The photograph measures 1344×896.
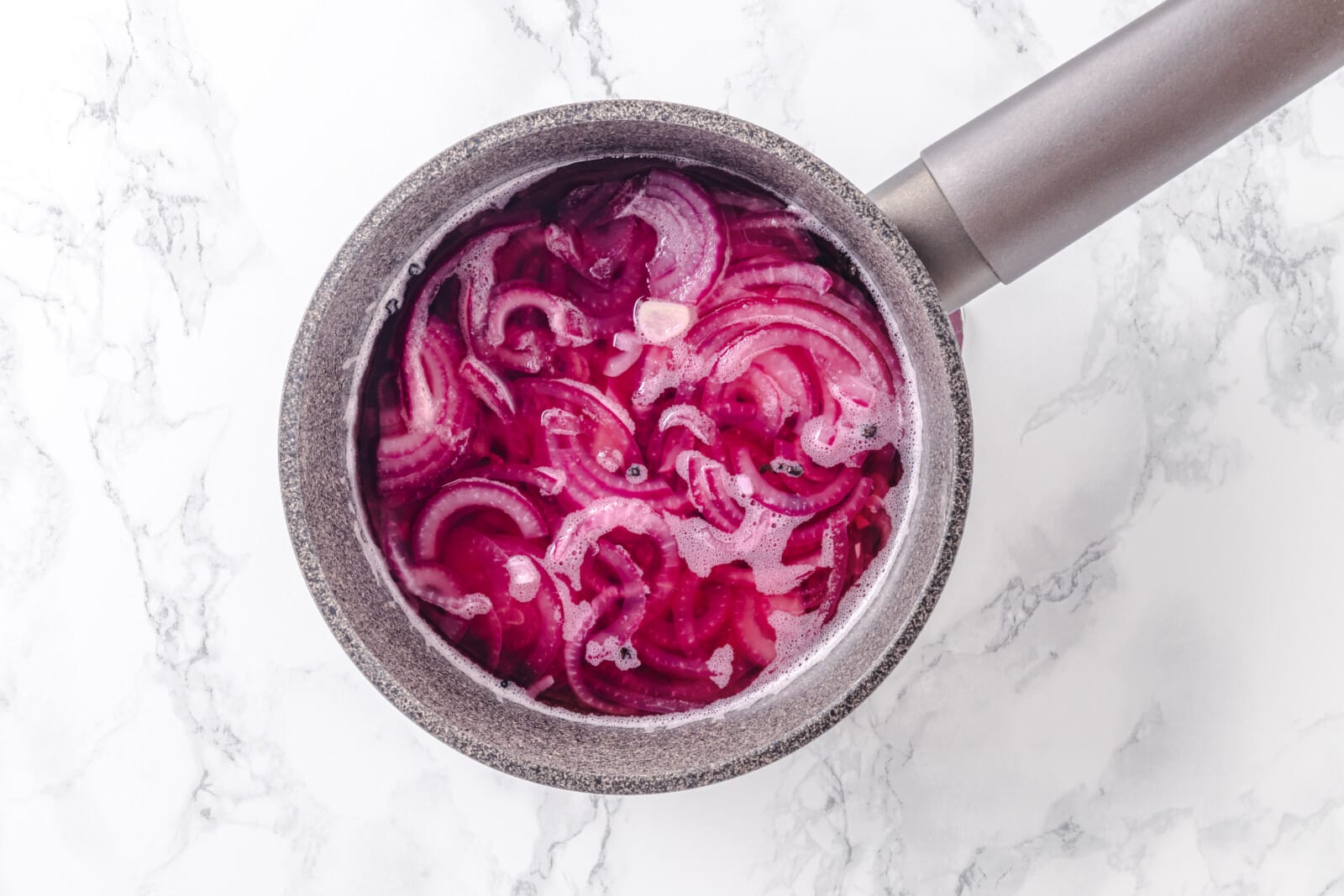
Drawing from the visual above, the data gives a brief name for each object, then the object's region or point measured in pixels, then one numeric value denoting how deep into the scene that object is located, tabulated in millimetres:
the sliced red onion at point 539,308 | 636
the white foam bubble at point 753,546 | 643
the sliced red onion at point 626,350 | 641
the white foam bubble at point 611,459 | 642
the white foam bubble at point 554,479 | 641
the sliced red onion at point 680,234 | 630
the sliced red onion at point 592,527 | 641
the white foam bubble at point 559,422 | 641
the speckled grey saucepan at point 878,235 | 568
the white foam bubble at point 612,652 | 643
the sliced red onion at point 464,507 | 639
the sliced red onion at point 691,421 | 639
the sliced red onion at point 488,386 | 637
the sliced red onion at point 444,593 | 639
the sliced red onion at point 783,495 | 641
